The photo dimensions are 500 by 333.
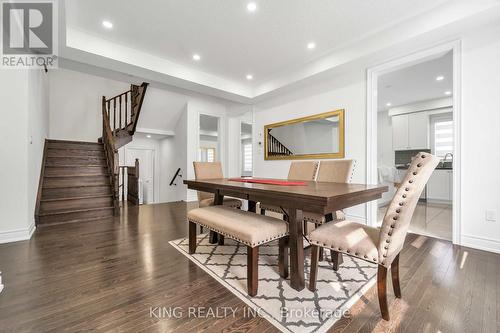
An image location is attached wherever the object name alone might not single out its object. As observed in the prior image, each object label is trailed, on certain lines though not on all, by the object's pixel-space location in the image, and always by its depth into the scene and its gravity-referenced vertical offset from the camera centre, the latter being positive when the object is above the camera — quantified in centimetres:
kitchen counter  571 -7
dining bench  152 -49
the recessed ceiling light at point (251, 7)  241 +178
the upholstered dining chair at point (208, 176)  301 -16
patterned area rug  133 -93
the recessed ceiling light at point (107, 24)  274 +179
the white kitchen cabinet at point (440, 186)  513 -54
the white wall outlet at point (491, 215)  232 -54
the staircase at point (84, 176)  359 -21
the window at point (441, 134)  546 +77
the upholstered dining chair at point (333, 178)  201 -16
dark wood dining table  135 -24
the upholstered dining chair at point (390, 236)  123 -47
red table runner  206 -18
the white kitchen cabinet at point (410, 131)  565 +90
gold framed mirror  371 +52
